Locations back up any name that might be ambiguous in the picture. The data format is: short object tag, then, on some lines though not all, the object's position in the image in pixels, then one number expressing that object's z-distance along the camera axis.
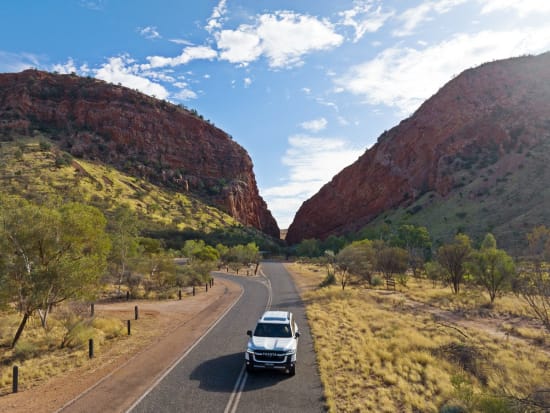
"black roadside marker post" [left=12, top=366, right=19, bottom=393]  11.23
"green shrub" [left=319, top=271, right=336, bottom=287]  41.12
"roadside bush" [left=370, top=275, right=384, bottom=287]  41.59
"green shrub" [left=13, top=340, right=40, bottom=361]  14.75
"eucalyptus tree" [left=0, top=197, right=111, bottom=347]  15.52
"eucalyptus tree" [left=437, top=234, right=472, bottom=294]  34.25
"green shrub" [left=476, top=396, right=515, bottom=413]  7.81
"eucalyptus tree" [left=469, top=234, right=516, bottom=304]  29.72
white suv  11.95
